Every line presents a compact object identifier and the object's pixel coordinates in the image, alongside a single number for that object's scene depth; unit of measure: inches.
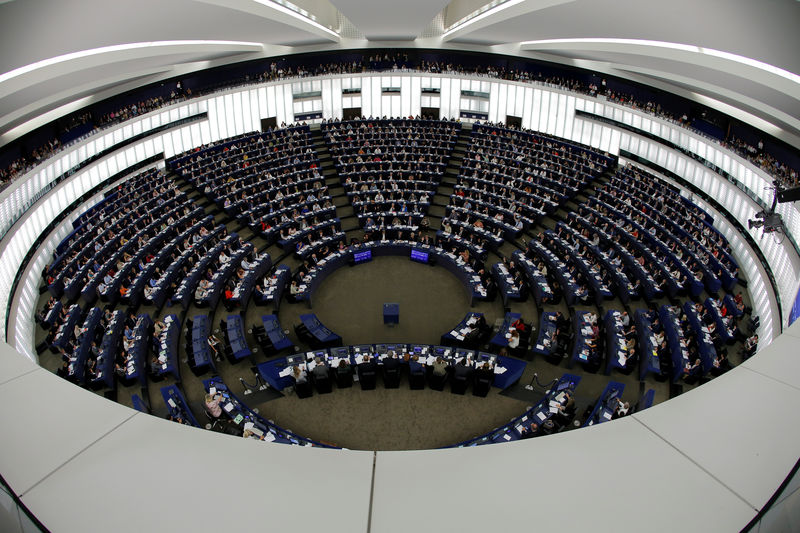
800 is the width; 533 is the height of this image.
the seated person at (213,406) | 511.2
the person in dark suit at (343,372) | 577.9
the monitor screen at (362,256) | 821.2
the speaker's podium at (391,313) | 683.4
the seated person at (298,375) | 567.2
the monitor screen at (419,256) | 826.2
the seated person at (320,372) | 568.1
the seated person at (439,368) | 574.6
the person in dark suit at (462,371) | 571.5
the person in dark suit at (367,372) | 578.2
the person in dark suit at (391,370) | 581.0
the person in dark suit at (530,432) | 482.0
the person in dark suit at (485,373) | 569.3
